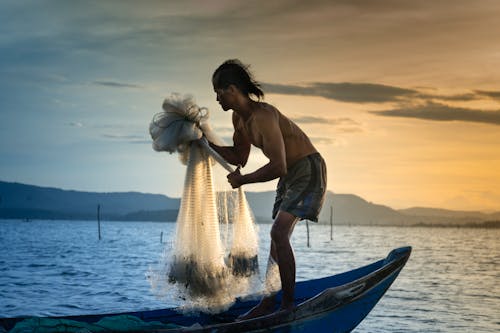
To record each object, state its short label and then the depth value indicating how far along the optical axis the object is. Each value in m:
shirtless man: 5.78
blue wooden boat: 5.85
